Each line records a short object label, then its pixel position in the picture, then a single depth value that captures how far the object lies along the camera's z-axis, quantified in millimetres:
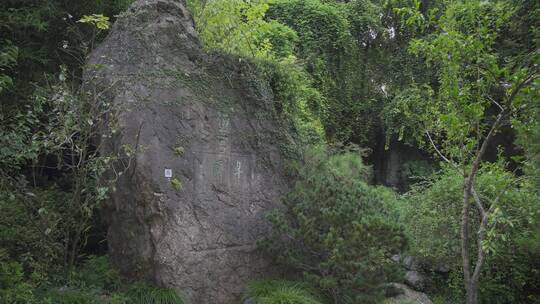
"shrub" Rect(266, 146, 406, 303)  5016
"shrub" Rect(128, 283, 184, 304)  5078
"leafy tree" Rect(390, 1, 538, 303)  4527
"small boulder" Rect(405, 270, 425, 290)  7387
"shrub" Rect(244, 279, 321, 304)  5023
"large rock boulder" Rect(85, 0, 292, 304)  5336
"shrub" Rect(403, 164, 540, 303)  6484
